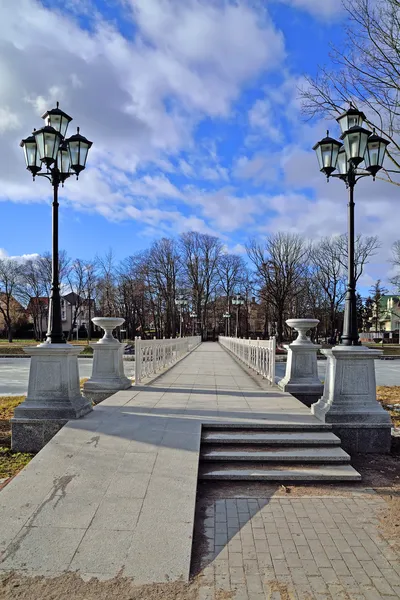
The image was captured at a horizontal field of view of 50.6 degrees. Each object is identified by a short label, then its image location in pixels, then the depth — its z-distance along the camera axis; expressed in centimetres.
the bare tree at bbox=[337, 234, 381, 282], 4472
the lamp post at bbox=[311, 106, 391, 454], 608
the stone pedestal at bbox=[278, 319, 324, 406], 879
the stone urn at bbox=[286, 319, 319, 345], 893
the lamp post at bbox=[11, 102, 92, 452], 600
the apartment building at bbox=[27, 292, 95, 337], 6090
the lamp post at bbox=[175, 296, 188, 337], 3956
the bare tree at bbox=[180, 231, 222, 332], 6306
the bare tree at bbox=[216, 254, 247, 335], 6656
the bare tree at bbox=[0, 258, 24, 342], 6059
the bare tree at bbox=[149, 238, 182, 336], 5572
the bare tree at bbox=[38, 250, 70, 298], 5901
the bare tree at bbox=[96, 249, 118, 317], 5488
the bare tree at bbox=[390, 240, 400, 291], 4575
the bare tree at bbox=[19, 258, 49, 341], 6125
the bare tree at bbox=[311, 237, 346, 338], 4725
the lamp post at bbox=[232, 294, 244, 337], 4184
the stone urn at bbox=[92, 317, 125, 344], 925
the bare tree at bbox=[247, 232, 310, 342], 4372
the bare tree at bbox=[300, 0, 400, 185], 998
